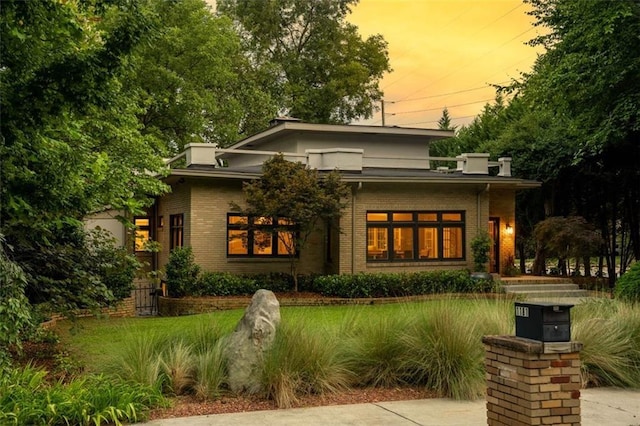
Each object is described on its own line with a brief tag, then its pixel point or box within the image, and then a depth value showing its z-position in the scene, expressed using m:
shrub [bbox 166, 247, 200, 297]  18.94
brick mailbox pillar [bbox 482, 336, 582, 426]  5.75
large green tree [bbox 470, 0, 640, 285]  18.31
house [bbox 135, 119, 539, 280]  20.44
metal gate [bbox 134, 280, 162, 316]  20.27
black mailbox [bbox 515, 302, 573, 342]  5.80
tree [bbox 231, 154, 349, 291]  18.78
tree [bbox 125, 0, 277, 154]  31.56
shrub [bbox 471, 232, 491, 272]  21.83
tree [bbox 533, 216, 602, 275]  21.56
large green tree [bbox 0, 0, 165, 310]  7.03
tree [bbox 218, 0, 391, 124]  44.78
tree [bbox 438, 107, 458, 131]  65.56
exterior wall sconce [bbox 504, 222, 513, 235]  24.59
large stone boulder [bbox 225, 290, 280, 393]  7.70
